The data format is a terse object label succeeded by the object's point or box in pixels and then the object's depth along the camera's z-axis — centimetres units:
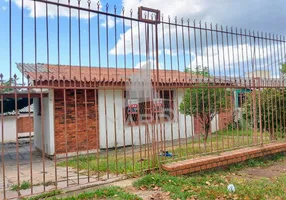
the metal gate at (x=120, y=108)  411
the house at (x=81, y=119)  917
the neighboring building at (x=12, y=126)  1411
